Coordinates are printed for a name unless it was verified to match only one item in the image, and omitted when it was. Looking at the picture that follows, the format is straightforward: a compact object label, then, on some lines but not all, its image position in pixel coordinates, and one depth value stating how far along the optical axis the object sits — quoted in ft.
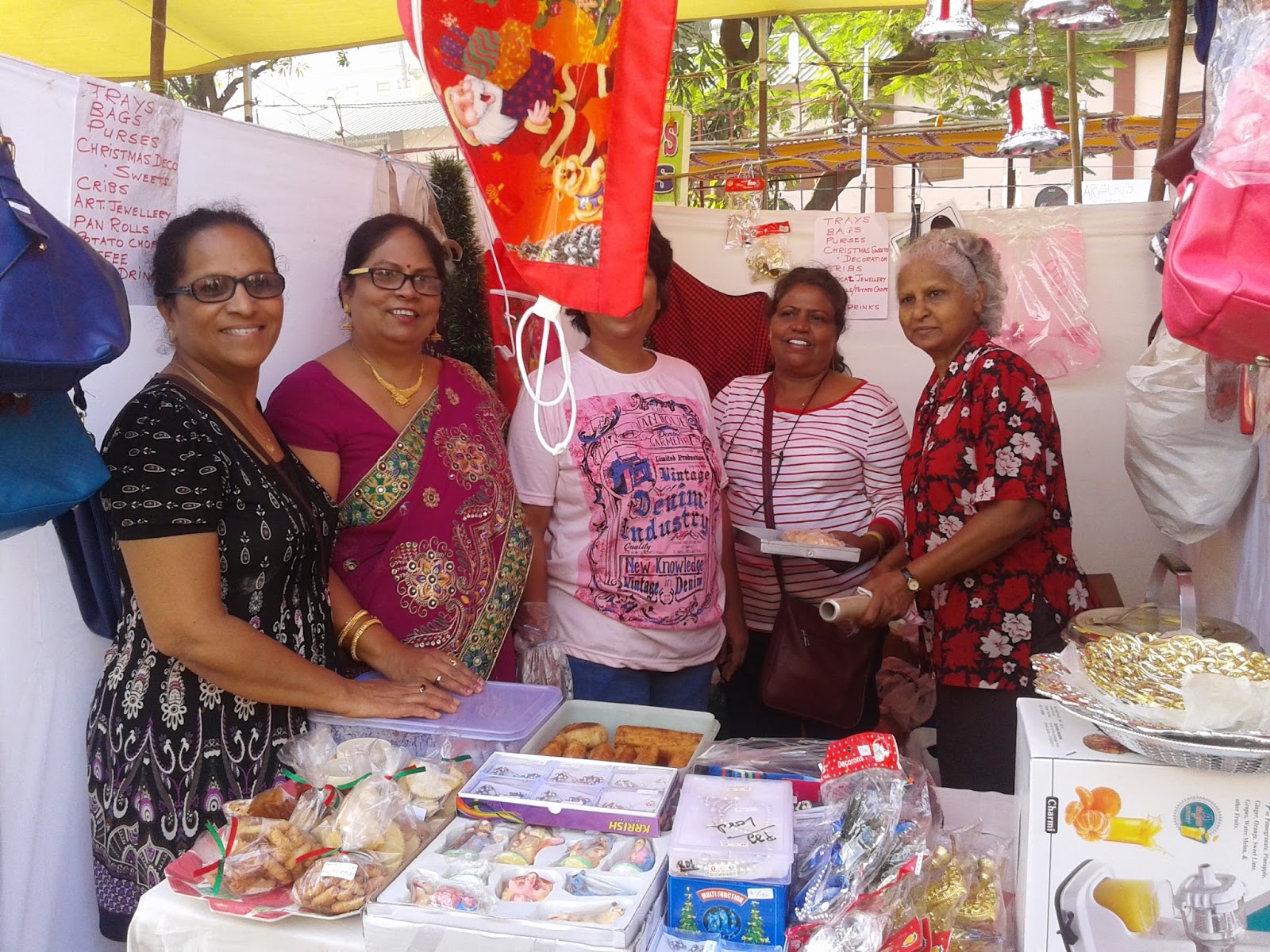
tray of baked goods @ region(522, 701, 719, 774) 5.56
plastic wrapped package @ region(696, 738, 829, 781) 5.02
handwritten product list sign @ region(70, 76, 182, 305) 6.56
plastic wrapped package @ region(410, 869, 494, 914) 4.03
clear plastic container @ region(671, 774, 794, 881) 3.99
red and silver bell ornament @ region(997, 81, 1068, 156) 15.47
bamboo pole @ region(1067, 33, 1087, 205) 14.92
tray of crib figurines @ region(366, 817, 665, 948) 3.92
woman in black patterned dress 5.31
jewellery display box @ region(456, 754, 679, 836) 4.49
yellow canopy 11.64
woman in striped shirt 9.12
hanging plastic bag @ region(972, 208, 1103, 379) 12.61
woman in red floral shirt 7.11
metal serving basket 3.60
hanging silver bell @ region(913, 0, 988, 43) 10.94
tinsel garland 9.30
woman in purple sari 6.66
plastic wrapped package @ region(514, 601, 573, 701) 7.70
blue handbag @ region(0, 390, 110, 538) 4.70
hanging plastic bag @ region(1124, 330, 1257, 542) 7.75
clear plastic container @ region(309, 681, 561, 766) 5.51
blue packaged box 3.92
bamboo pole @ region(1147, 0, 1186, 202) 11.41
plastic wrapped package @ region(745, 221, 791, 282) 13.52
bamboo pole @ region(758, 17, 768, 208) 15.69
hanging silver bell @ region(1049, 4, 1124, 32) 10.38
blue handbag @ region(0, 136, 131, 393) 4.27
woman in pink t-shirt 7.57
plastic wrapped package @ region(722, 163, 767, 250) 13.56
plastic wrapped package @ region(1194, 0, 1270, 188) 3.89
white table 4.19
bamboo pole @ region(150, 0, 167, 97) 9.55
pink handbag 3.87
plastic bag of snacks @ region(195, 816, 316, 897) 4.33
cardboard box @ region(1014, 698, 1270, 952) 3.76
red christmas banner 4.57
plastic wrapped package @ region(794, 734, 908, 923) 4.04
